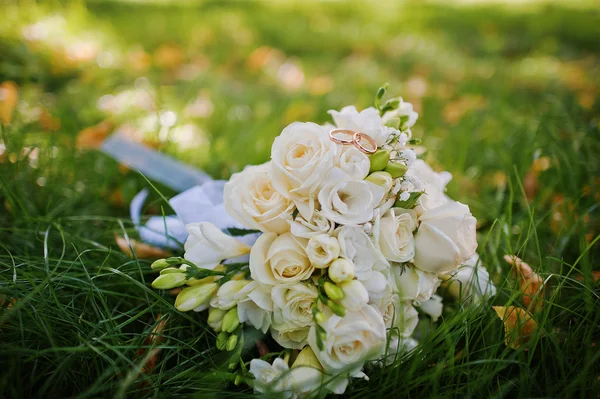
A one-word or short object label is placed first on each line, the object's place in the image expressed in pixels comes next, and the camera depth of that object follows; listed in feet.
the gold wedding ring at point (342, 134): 1.85
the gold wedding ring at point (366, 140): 1.86
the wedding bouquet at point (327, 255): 1.77
